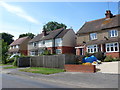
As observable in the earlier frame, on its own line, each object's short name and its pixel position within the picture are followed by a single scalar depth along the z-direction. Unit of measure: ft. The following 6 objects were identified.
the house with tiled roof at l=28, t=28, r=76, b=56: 78.43
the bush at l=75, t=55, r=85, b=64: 40.40
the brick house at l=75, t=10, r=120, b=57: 54.92
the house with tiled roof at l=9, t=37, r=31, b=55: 111.36
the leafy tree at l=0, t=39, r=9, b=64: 71.18
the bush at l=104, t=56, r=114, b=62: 47.68
